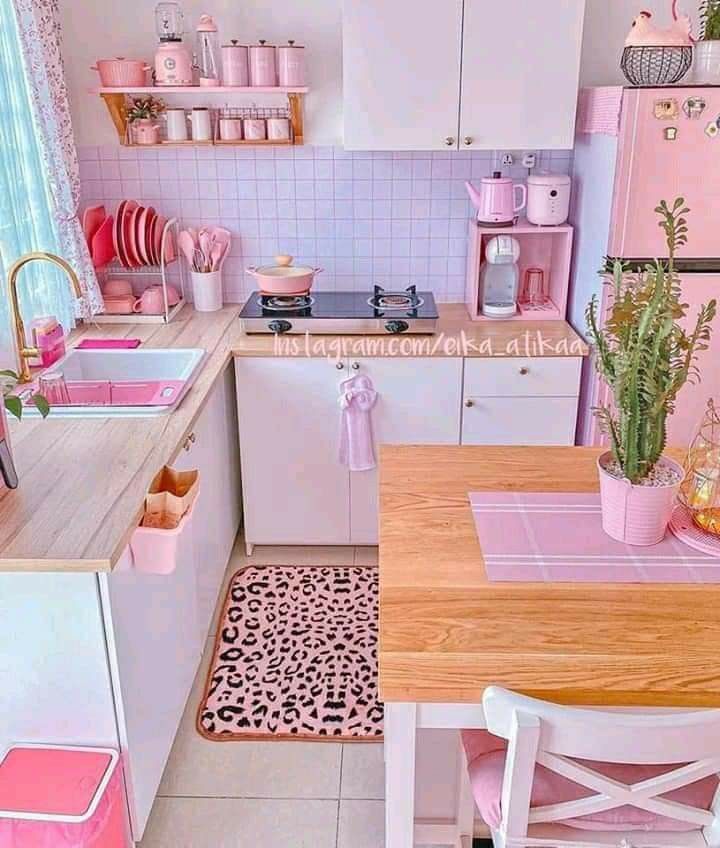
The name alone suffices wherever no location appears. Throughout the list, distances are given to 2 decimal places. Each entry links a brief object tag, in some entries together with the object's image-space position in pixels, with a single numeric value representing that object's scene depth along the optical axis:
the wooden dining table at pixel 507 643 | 1.20
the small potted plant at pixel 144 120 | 2.99
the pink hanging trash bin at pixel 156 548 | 1.65
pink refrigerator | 2.48
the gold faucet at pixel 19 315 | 2.13
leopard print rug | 2.25
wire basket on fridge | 2.48
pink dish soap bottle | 2.51
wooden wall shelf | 2.84
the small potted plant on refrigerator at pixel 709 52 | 2.56
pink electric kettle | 2.88
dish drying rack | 3.03
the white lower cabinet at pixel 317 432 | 2.79
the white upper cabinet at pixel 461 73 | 2.61
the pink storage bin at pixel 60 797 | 1.50
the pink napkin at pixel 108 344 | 2.74
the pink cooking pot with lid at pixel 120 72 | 2.83
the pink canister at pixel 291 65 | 2.83
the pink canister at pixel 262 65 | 2.83
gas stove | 2.84
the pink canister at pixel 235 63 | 2.83
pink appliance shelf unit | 2.96
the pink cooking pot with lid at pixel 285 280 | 2.94
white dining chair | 1.08
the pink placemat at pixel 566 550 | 1.39
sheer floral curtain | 2.47
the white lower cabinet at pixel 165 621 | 1.63
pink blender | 2.83
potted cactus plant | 1.28
